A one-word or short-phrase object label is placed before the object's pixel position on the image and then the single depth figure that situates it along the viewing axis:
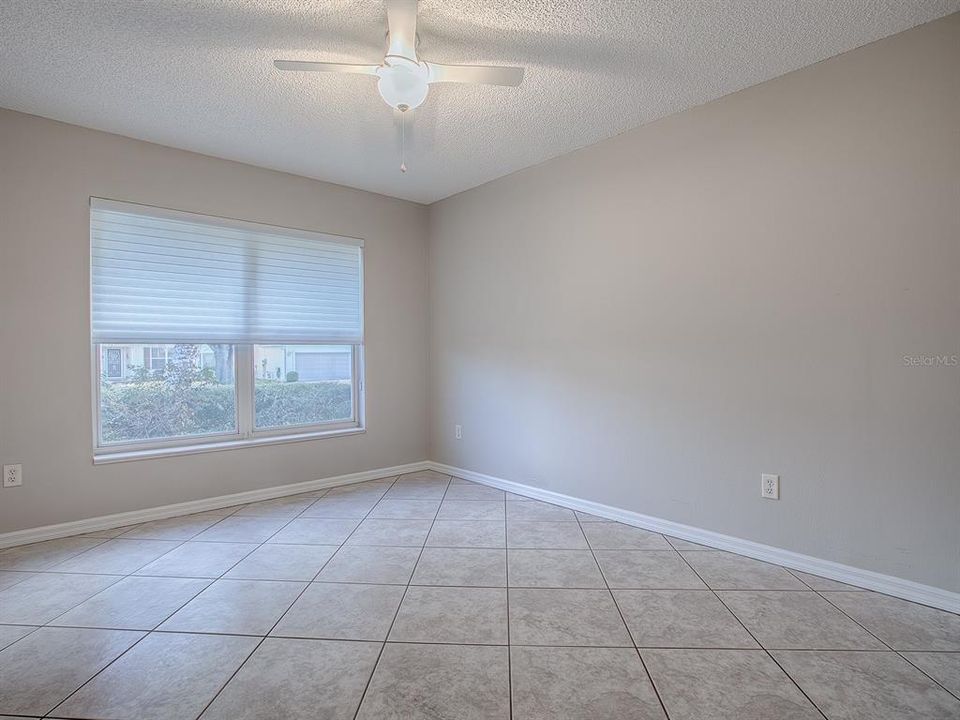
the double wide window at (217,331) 3.23
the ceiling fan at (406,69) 1.99
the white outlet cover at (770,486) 2.58
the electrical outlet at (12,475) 2.81
